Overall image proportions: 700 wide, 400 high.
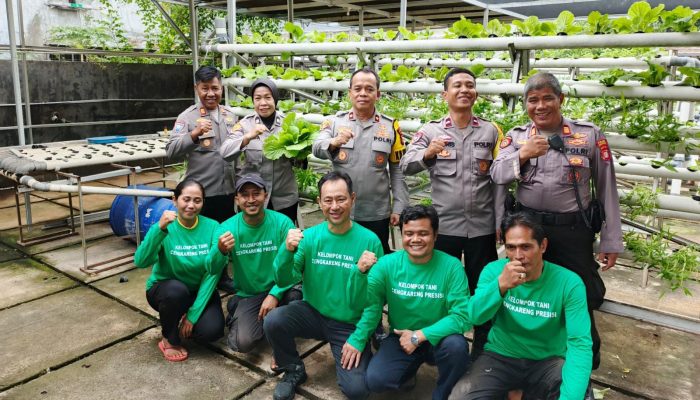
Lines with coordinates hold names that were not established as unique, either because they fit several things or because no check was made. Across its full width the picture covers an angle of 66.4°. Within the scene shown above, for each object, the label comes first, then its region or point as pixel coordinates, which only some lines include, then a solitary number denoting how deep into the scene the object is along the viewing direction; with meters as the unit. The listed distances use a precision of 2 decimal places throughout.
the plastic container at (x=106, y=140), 6.11
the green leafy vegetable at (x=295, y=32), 5.07
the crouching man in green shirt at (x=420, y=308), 2.72
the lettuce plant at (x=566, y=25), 3.50
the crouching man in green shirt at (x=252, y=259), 3.34
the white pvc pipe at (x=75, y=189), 4.50
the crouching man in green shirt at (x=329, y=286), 2.95
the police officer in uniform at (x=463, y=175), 3.09
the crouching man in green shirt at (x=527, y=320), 2.50
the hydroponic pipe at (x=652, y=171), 3.20
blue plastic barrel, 5.07
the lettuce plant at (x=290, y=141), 3.72
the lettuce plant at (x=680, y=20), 3.04
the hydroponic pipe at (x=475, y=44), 3.16
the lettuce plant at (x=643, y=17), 3.23
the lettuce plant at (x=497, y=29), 3.93
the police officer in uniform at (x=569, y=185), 2.78
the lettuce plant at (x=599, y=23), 3.32
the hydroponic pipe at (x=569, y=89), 3.09
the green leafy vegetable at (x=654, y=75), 3.19
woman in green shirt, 3.36
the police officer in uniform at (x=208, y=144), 3.97
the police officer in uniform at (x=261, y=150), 3.81
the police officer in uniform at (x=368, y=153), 3.41
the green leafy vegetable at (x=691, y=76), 3.09
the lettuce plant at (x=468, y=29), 3.98
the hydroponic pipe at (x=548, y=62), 5.03
